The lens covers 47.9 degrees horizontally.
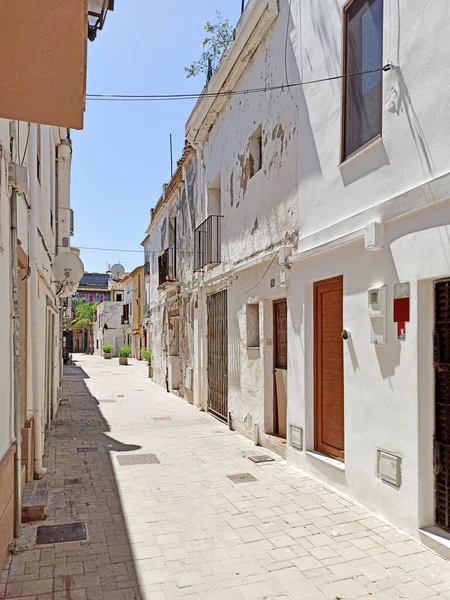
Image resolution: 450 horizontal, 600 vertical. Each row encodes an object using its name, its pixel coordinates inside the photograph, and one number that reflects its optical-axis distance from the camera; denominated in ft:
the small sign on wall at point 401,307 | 14.65
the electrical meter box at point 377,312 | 15.60
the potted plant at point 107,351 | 137.39
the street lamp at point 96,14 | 11.47
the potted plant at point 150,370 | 69.64
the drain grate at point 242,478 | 20.34
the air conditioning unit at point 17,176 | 14.33
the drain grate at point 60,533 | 14.38
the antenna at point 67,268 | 34.01
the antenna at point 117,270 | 151.33
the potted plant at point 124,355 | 107.34
